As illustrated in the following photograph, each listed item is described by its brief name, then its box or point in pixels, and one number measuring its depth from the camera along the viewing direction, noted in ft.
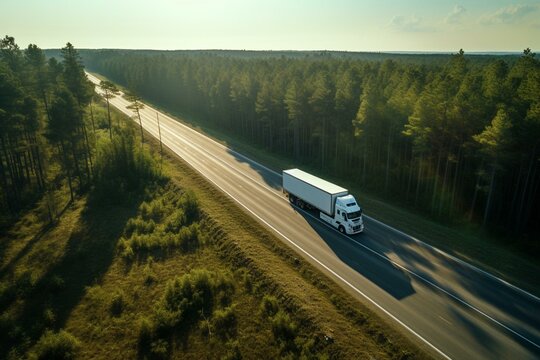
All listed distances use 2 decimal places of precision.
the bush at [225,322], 78.84
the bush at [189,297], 83.46
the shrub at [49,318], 87.10
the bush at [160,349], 74.64
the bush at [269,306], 81.97
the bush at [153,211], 144.99
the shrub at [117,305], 90.33
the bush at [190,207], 136.05
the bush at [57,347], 74.87
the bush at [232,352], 71.11
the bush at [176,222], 131.64
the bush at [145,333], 79.00
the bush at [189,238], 118.11
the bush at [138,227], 132.57
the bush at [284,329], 74.56
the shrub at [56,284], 100.14
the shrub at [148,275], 101.85
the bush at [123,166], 168.14
